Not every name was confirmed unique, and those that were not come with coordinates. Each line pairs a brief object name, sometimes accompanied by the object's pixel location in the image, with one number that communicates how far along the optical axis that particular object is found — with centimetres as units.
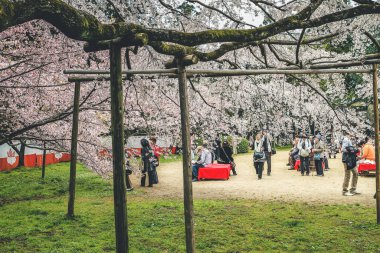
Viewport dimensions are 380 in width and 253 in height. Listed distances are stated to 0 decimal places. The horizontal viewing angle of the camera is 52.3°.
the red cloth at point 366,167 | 1467
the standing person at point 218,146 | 1526
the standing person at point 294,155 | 1792
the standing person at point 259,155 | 1438
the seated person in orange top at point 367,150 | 1232
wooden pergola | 409
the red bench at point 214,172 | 1511
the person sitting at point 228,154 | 1581
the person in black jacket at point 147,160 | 1300
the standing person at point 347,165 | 1040
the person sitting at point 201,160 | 1523
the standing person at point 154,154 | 1316
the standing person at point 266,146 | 1535
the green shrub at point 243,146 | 3073
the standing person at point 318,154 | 1452
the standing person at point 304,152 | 1514
